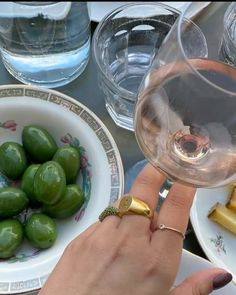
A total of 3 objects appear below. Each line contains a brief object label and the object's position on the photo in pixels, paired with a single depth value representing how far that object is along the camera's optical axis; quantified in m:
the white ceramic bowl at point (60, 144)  0.58
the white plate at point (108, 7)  0.75
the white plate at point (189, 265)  0.57
